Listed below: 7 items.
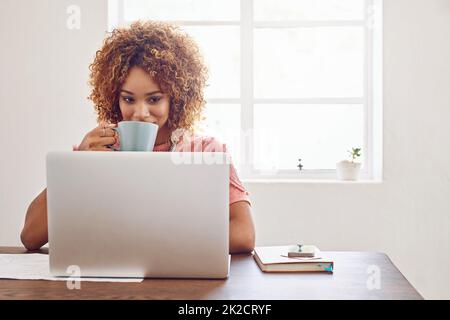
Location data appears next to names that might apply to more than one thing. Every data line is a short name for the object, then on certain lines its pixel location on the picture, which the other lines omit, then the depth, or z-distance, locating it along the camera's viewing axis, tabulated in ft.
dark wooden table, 2.91
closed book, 3.55
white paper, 3.24
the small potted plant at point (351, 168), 8.65
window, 9.27
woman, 4.63
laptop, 3.02
